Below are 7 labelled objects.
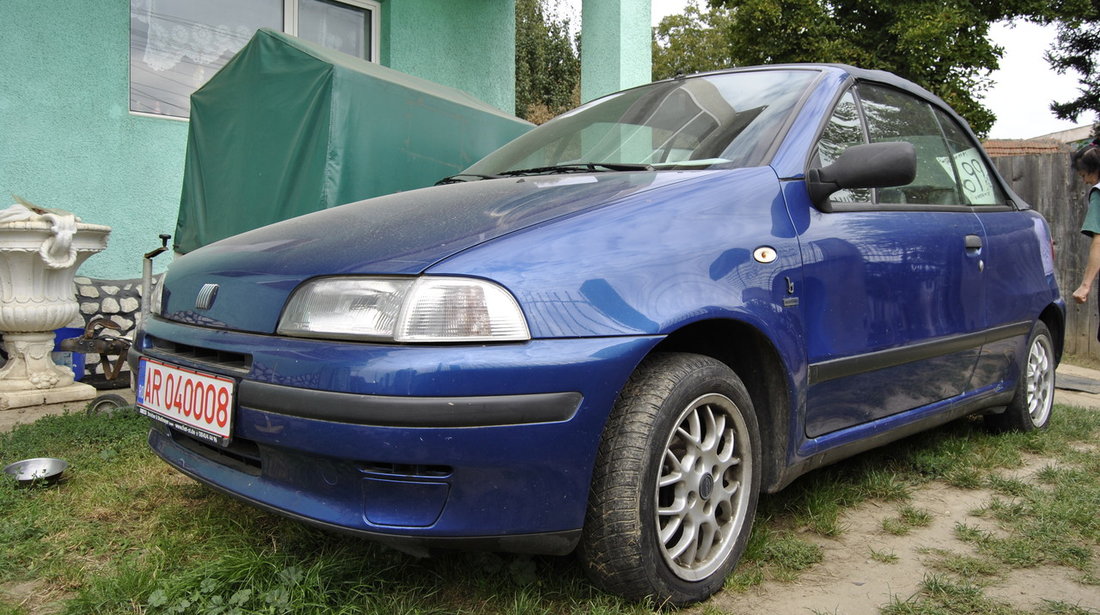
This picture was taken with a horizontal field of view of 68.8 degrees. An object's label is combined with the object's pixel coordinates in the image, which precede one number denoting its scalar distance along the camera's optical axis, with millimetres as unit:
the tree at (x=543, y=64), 24312
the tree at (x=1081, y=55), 17684
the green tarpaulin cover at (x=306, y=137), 4367
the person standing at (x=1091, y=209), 4156
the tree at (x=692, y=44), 37375
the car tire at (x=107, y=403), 4008
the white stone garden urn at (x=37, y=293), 4547
